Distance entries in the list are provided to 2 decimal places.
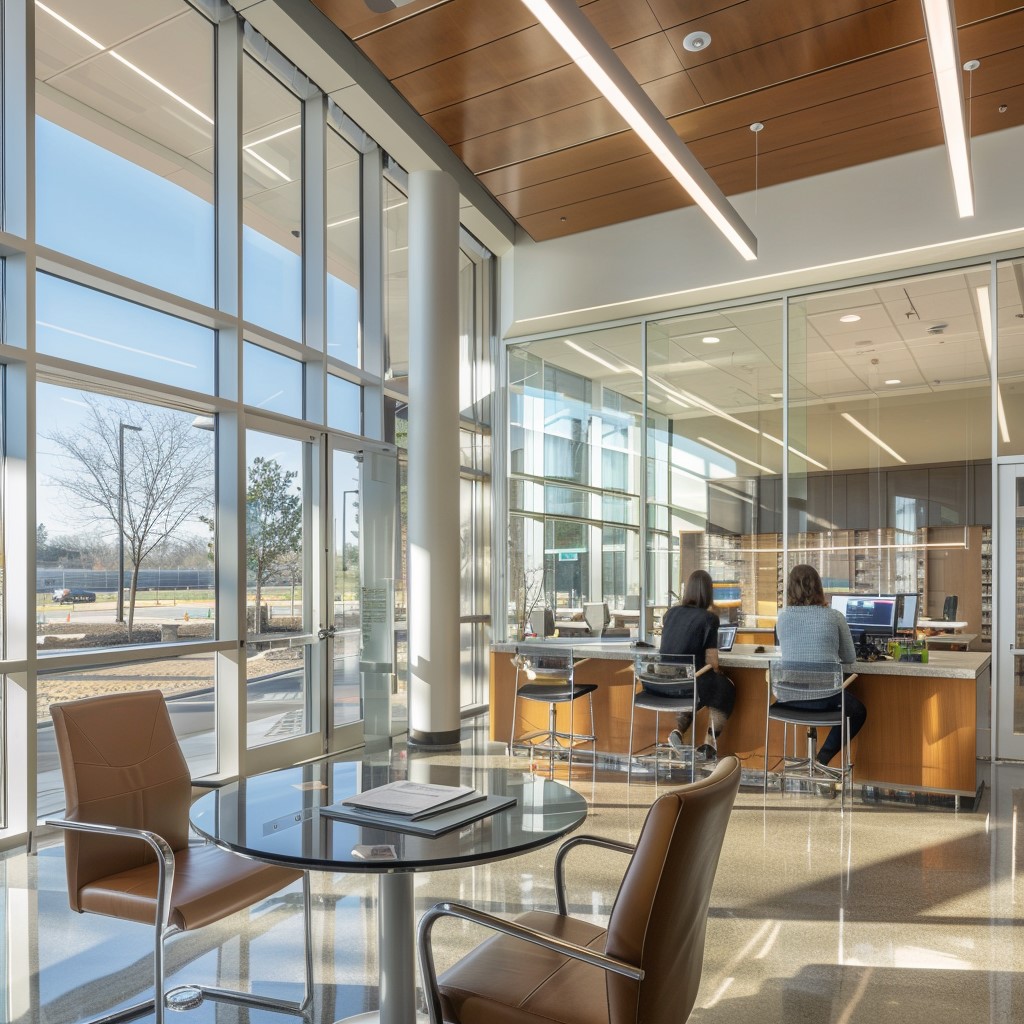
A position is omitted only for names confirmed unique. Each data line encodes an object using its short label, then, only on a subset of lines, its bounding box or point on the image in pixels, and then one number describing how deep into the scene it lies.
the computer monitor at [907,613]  6.04
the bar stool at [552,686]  5.98
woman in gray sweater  5.31
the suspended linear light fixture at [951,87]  3.46
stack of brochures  2.12
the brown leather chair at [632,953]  1.65
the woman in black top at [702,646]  5.79
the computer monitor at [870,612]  5.93
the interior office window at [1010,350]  6.65
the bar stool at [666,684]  5.62
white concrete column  6.99
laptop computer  6.26
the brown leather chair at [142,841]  2.36
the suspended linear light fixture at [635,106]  3.55
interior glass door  6.48
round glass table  1.91
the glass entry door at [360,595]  6.78
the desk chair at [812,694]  5.17
